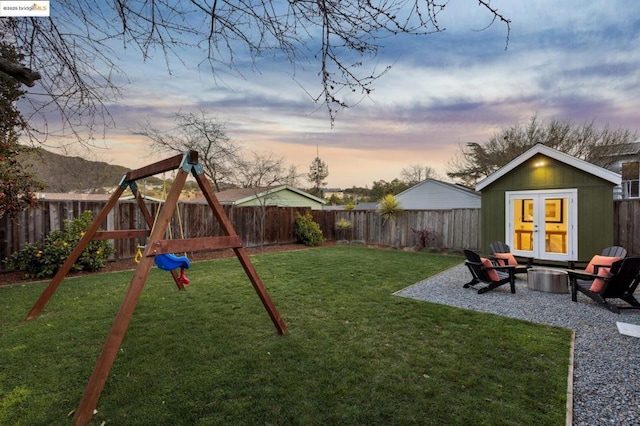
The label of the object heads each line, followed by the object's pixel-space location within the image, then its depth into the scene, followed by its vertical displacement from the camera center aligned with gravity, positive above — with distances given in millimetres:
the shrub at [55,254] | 5918 -871
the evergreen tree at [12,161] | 2678 +837
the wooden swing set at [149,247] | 1938 -329
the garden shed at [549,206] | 7406 +186
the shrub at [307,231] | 12609 -818
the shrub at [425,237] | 11367 -962
